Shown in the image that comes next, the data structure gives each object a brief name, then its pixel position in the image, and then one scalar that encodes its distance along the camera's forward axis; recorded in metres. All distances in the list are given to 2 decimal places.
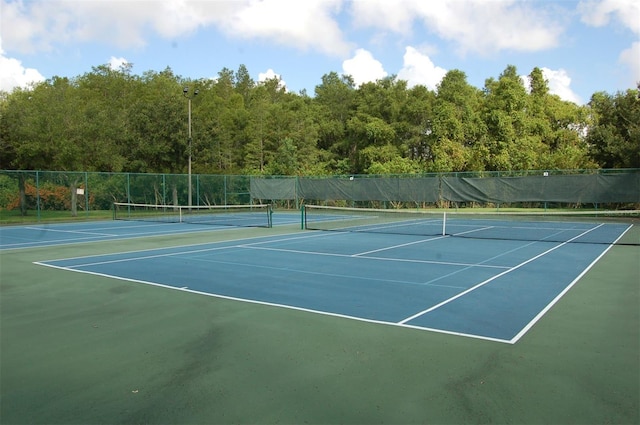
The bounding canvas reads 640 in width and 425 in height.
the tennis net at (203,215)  21.79
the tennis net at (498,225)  15.38
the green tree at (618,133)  25.12
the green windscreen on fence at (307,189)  23.17
